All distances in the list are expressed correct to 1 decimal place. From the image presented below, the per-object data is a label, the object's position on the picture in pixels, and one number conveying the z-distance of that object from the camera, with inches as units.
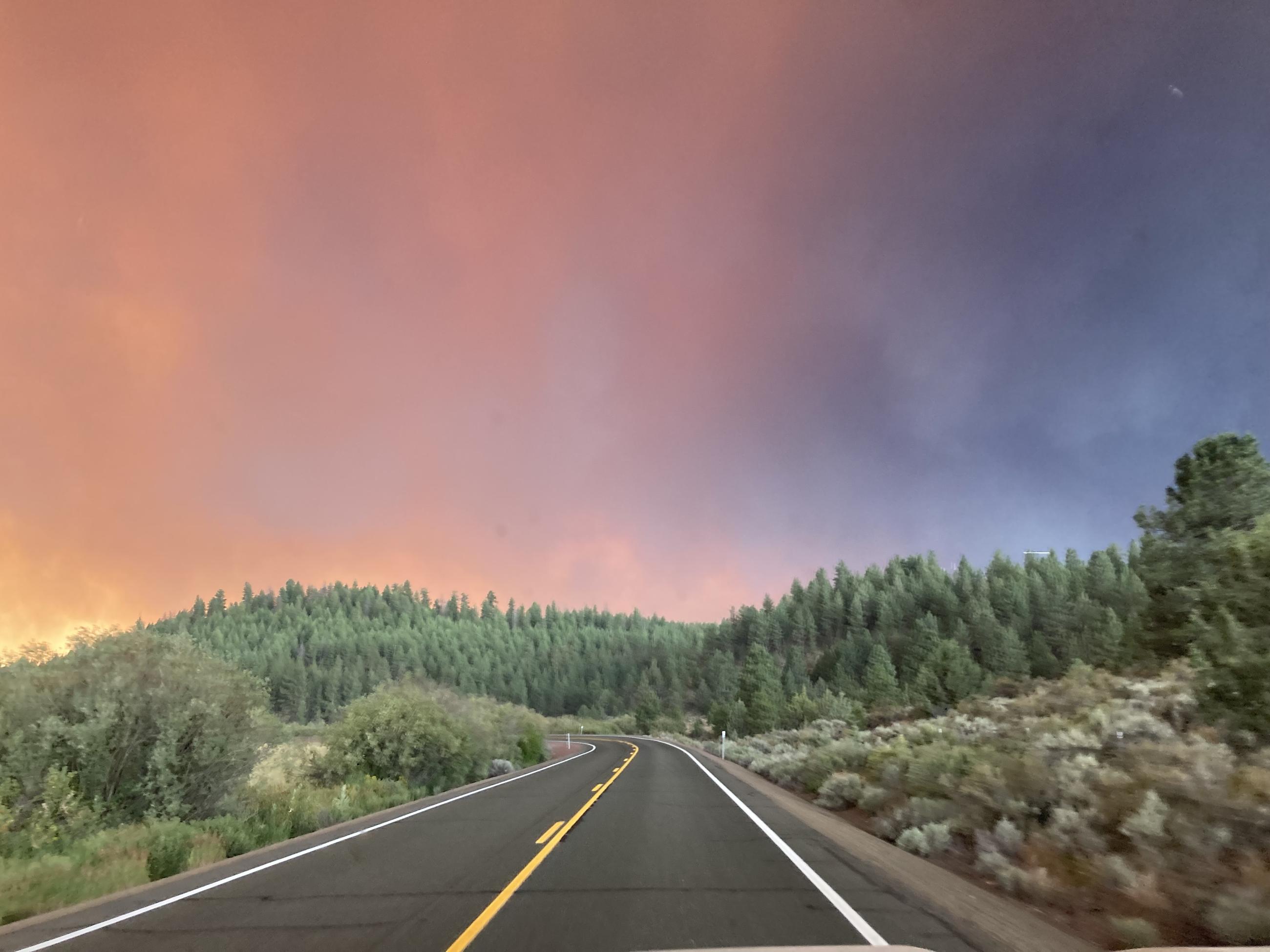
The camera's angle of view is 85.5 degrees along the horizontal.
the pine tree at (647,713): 3745.1
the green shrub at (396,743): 901.2
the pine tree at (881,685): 2642.7
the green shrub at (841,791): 579.5
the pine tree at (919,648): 3221.0
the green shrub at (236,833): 431.2
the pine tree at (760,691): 2427.4
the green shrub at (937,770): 442.9
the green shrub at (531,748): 1593.3
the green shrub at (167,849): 357.4
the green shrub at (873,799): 507.2
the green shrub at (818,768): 698.1
